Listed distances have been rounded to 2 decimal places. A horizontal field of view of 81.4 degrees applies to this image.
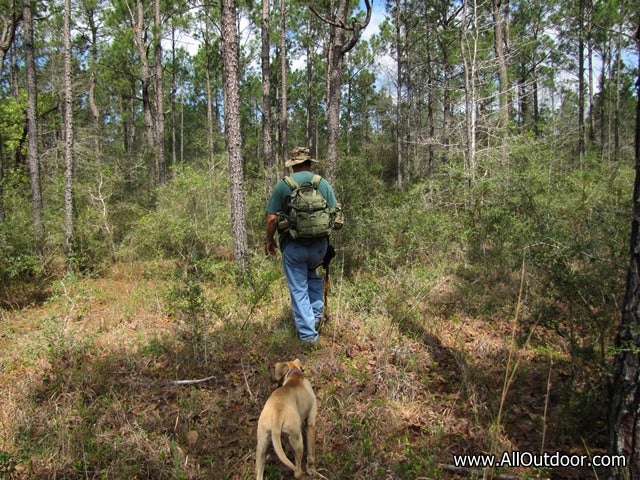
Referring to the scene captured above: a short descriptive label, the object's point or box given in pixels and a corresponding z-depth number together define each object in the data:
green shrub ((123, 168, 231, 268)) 8.32
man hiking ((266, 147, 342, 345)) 3.72
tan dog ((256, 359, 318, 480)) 2.20
